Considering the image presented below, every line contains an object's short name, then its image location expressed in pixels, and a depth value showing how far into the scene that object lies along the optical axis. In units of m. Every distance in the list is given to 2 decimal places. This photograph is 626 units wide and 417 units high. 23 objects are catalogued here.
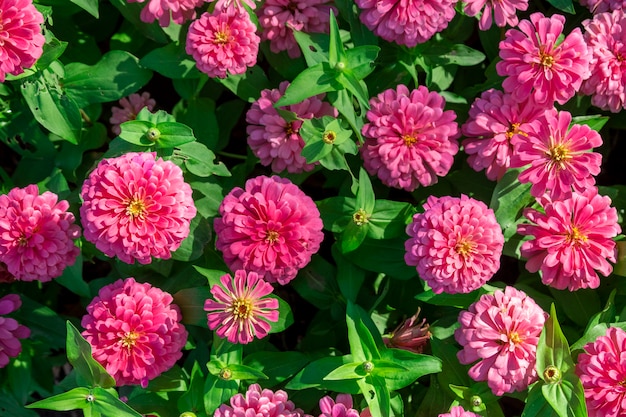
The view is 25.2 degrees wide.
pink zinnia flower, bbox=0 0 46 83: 0.79
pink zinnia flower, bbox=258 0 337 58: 0.84
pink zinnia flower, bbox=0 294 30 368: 0.83
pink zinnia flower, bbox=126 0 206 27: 0.83
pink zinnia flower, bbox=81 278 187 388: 0.79
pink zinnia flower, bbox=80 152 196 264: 0.77
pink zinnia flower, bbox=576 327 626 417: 0.76
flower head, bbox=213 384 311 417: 0.78
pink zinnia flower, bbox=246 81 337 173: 0.84
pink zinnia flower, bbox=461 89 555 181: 0.82
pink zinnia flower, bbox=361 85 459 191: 0.82
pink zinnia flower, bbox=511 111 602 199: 0.79
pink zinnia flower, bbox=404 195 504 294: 0.77
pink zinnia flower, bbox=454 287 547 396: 0.77
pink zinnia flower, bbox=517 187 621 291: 0.79
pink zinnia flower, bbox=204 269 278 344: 0.78
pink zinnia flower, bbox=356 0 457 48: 0.81
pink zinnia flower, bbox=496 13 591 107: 0.80
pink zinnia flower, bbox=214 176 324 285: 0.79
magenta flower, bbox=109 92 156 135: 0.93
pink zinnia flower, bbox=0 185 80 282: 0.80
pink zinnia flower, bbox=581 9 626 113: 0.82
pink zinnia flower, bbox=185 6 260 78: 0.82
